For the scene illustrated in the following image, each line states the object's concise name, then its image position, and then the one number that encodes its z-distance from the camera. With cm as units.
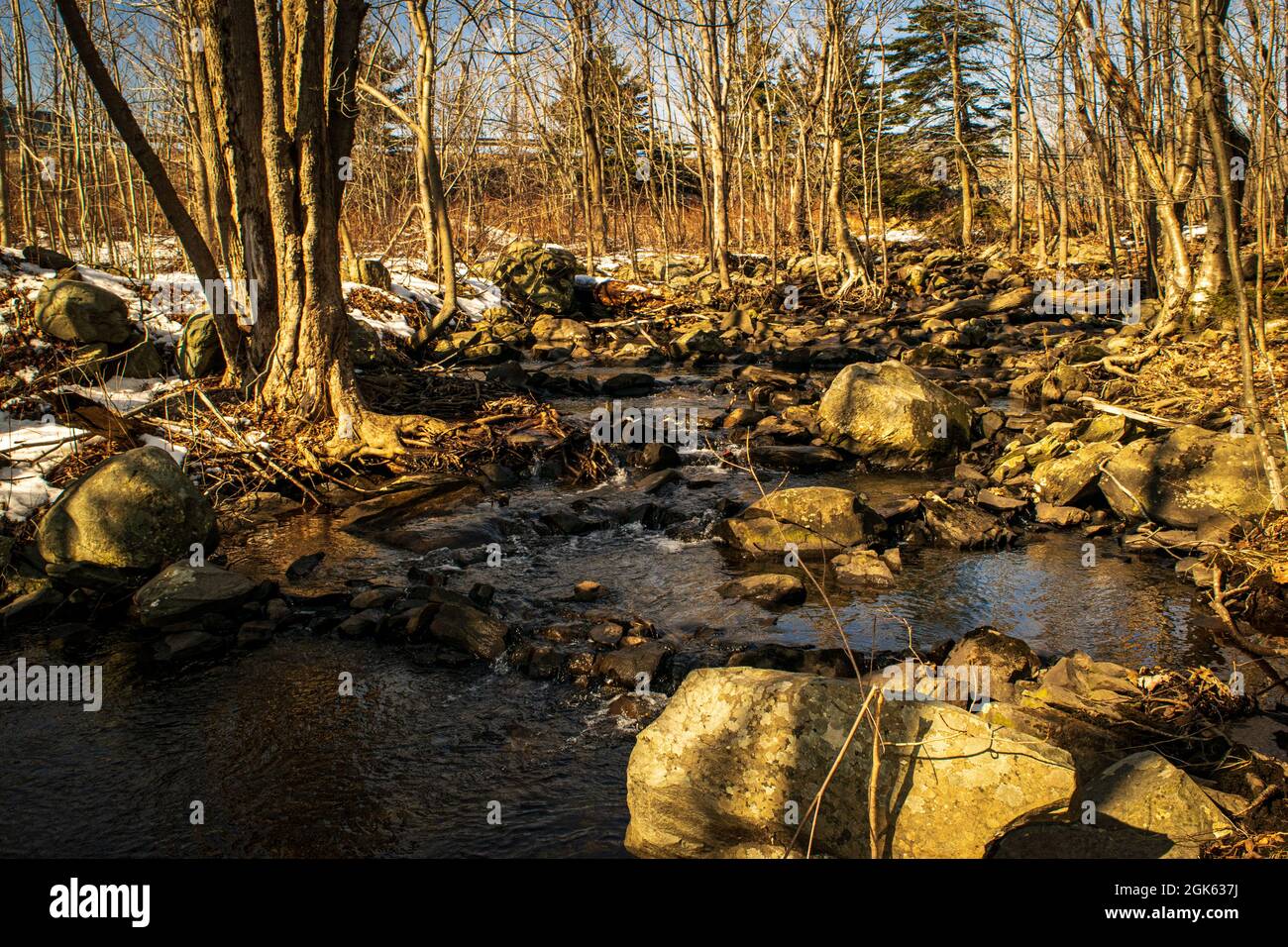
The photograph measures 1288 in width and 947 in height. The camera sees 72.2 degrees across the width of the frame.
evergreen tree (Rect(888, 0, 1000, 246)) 3388
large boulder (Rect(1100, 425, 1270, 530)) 712
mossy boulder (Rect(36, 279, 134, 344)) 1084
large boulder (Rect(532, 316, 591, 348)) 1855
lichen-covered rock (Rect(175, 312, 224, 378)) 1116
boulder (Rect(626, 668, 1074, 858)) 314
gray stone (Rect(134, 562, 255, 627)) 622
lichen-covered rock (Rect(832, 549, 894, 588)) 697
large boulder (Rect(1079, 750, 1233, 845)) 337
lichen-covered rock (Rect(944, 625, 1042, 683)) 504
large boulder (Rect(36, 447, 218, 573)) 669
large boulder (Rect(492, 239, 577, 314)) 2127
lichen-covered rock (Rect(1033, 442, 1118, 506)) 819
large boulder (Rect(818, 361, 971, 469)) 1005
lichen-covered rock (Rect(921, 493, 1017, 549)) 769
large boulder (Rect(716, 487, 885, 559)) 764
